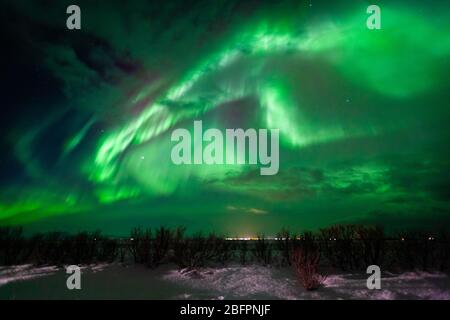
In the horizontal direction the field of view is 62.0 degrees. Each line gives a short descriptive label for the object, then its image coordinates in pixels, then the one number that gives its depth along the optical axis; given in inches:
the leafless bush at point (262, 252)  580.8
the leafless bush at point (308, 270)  400.5
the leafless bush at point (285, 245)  569.9
